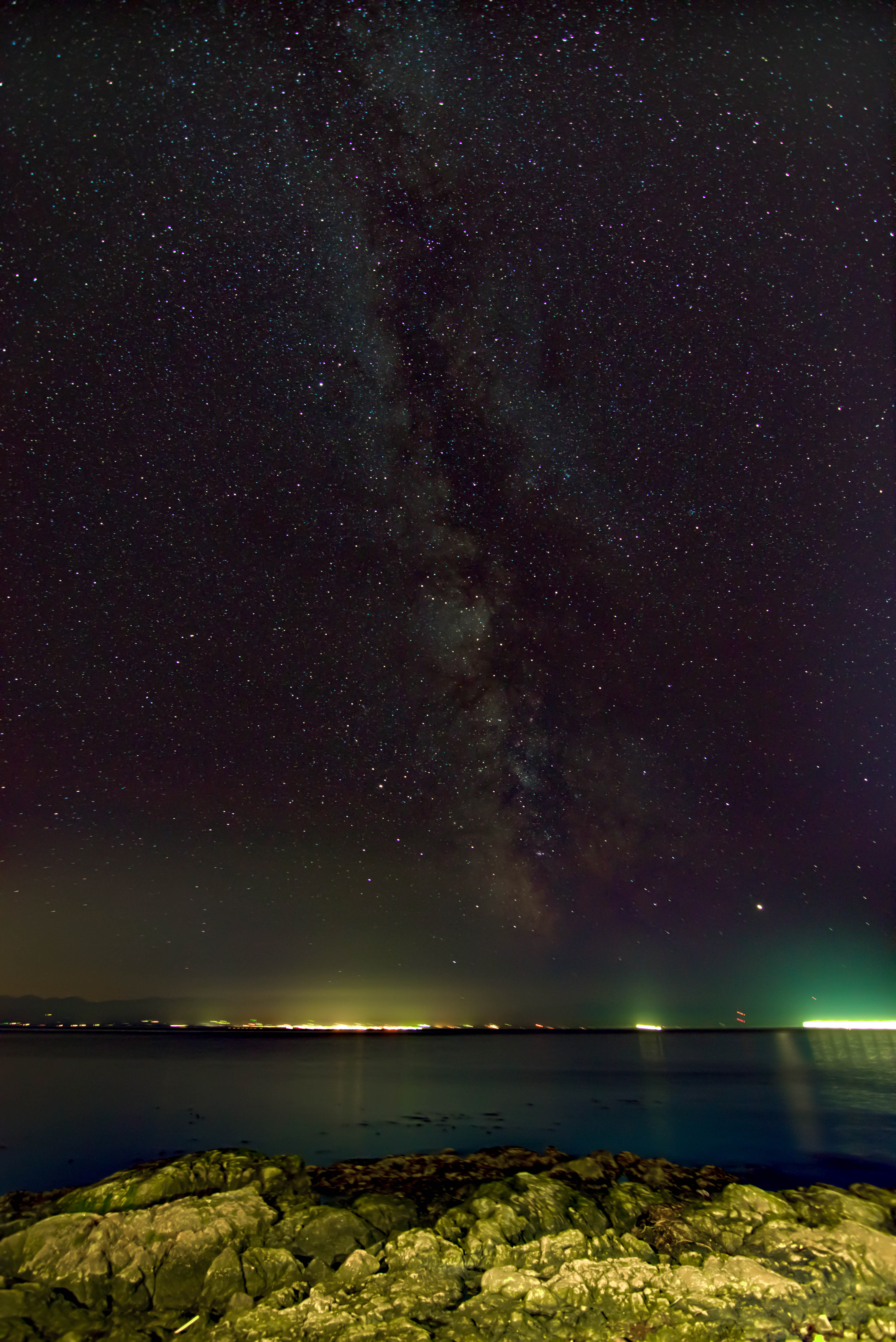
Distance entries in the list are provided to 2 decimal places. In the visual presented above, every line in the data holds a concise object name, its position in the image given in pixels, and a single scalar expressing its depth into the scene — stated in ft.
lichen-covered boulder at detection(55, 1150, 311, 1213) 33.55
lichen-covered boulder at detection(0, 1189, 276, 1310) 26.40
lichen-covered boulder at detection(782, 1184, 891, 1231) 32.01
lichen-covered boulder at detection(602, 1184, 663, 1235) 32.22
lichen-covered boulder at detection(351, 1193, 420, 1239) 32.24
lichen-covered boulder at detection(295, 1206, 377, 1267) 28.91
